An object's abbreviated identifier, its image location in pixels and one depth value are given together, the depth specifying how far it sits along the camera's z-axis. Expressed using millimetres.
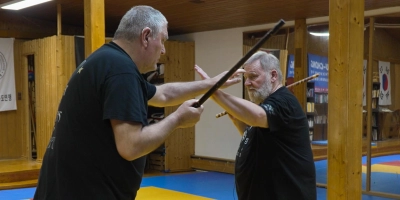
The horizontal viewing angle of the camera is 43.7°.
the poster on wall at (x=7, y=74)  10641
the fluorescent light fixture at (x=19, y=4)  8738
